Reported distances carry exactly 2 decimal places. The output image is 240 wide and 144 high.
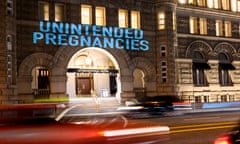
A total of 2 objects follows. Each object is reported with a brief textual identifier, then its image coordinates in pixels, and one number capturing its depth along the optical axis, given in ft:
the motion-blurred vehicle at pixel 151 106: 82.23
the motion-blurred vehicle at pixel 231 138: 22.36
